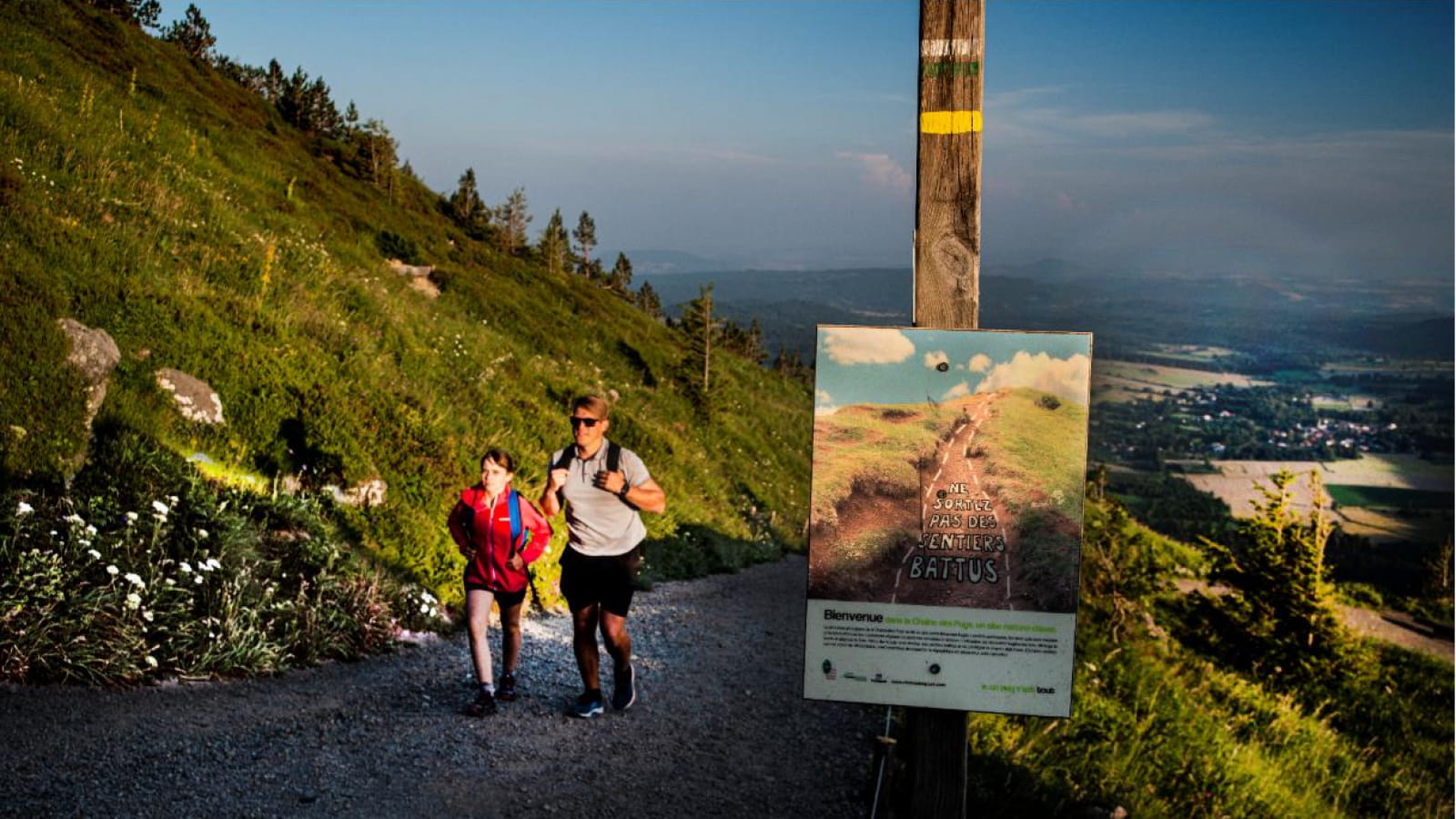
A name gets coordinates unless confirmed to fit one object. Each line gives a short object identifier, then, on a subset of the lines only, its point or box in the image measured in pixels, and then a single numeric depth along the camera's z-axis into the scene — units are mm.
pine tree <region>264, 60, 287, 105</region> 68062
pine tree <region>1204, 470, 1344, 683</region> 17719
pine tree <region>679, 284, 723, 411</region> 28275
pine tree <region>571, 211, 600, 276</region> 100562
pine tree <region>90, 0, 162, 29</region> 40156
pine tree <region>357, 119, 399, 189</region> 41531
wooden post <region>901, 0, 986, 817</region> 3660
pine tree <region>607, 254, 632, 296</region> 90875
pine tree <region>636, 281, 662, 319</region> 100562
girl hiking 6746
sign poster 3611
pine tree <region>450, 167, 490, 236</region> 47844
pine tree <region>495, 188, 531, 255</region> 64525
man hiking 6391
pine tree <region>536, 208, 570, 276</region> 66562
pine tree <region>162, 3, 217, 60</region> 59188
